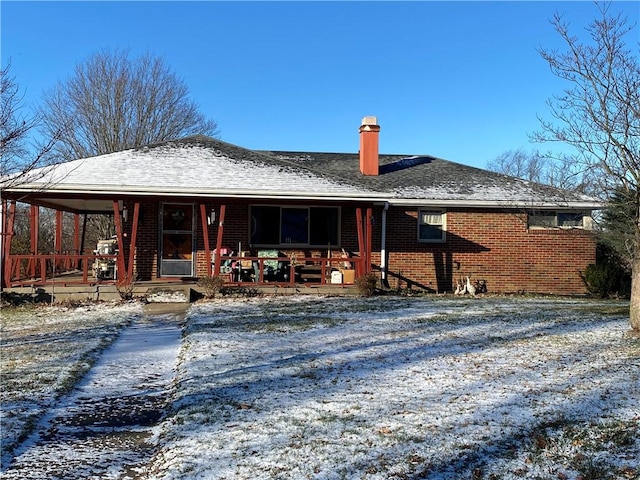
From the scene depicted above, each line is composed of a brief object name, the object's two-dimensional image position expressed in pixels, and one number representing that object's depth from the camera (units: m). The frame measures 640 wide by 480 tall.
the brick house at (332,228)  14.09
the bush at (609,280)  15.20
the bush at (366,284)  13.64
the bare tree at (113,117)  31.11
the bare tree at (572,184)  9.08
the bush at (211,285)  12.87
